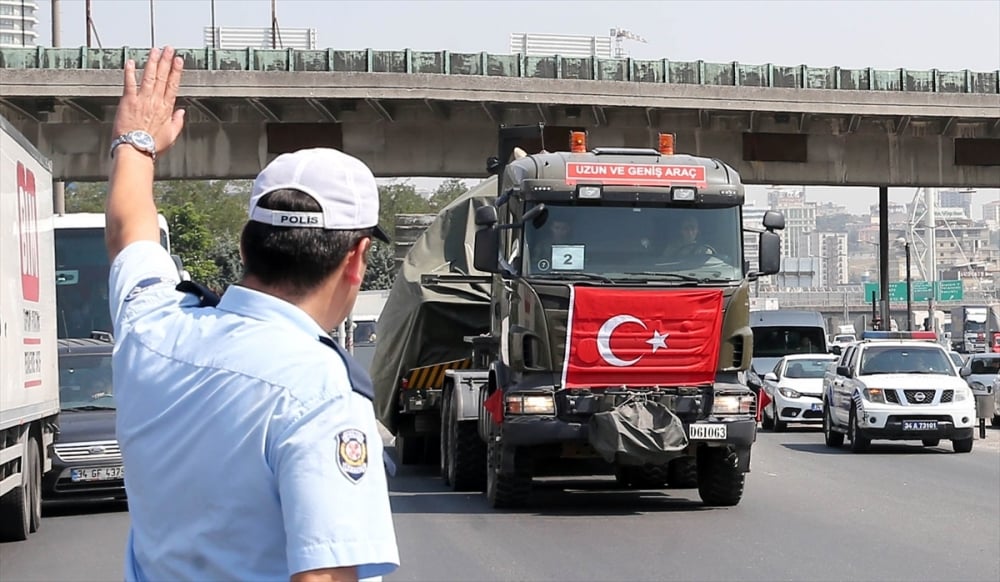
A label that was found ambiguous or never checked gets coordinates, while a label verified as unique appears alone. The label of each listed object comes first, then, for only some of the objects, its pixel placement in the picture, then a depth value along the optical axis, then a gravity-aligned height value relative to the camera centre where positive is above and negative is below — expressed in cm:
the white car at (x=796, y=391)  3089 -262
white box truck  1316 -59
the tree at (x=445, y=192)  11822 +526
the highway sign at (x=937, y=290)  13362 -317
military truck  1512 -54
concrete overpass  3406 +337
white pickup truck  2394 -215
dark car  1652 -176
